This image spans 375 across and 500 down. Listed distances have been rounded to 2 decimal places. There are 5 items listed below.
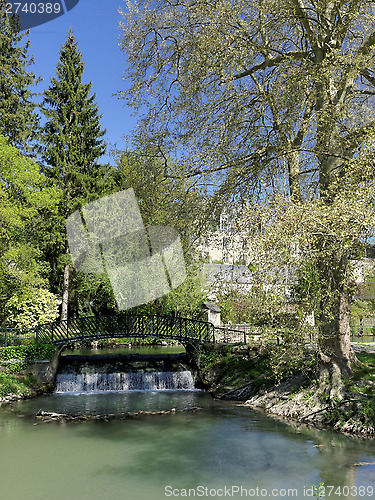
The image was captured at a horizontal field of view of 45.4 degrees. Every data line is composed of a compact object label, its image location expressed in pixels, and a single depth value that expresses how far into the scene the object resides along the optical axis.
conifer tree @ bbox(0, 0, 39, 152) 33.41
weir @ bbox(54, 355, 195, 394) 20.12
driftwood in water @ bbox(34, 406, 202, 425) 14.60
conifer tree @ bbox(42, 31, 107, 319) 34.56
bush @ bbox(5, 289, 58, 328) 21.52
